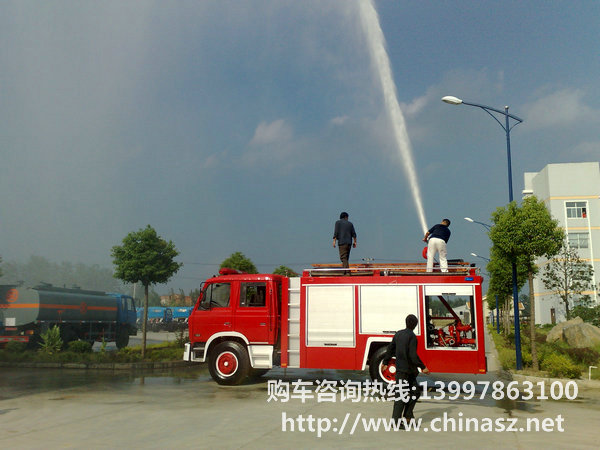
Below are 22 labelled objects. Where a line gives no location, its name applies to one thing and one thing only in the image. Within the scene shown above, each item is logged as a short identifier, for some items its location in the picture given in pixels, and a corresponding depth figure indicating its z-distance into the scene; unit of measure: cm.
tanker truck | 2289
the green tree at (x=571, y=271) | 4748
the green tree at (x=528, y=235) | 1566
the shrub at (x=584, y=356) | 1723
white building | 6894
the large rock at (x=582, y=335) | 2488
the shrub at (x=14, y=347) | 2087
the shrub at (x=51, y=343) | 1969
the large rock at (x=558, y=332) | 2722
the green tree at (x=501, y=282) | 2819
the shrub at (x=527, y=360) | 1648
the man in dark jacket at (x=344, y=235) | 1405
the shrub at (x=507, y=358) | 1731
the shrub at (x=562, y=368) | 1453
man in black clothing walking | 807
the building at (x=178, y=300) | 8812
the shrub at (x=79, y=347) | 1986
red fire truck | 1195
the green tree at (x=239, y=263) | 2452
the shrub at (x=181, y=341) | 2171
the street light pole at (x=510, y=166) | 1611
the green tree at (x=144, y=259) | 1911
